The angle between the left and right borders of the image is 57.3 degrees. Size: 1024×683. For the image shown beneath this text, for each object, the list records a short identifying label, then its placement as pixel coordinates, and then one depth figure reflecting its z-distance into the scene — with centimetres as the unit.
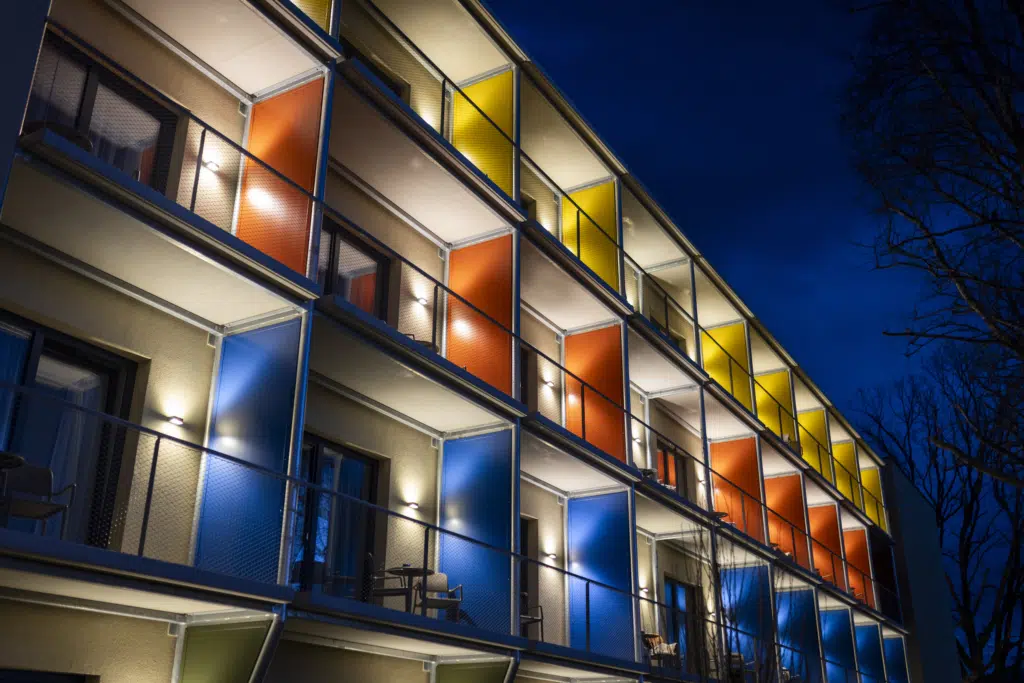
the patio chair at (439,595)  987
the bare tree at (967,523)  2620
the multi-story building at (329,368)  764
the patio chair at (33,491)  659
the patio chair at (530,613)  1306
